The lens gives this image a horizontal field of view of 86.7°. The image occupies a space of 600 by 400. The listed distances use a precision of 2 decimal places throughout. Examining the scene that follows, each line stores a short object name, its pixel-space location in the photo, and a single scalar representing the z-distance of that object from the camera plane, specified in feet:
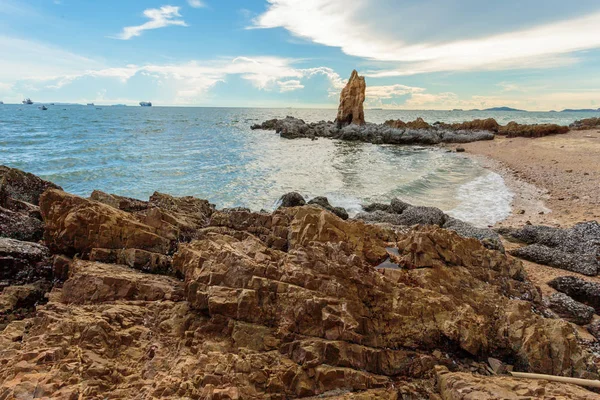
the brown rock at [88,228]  20.26
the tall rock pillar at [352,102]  216.33
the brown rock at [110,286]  16.07
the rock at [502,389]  11.51
